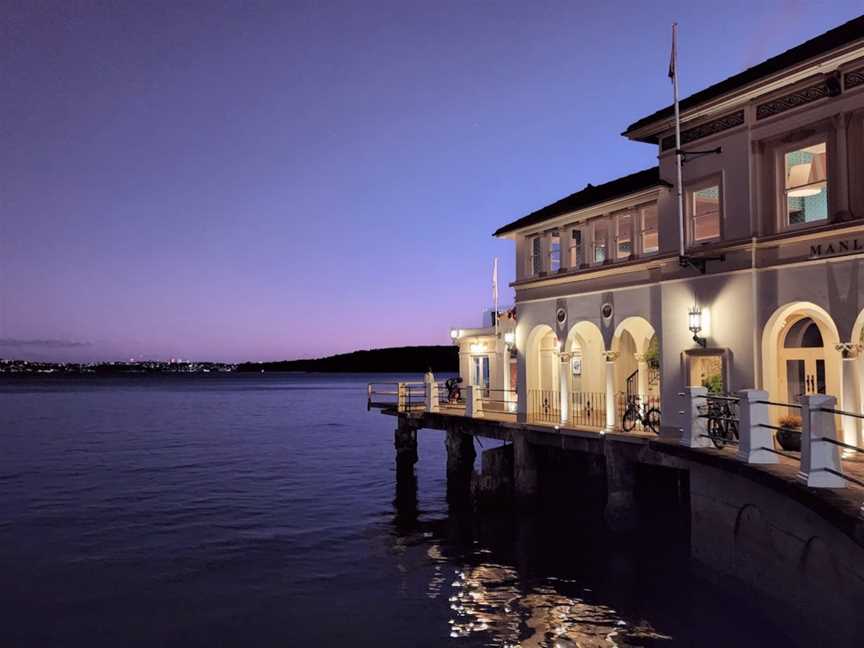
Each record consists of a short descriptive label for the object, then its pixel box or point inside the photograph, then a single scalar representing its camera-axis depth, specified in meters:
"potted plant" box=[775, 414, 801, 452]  14.59
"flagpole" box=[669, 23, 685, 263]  17.58
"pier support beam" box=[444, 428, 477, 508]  27.44
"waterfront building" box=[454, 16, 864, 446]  14.80
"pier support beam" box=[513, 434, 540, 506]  22.61
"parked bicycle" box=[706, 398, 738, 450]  15.11
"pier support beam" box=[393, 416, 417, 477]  31.27
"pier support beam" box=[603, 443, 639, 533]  18.75
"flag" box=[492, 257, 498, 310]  36.07
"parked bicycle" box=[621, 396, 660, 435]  19.17
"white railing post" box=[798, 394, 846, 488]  10.67
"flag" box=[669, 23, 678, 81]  17.79
